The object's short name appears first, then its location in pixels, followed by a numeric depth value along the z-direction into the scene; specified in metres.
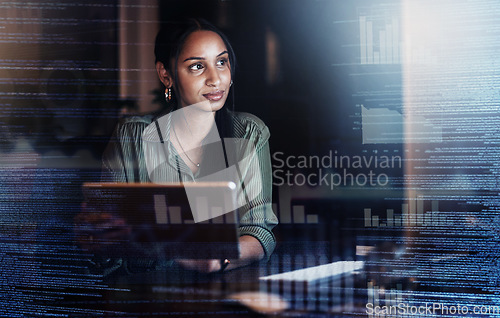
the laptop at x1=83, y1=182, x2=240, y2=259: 1.11
